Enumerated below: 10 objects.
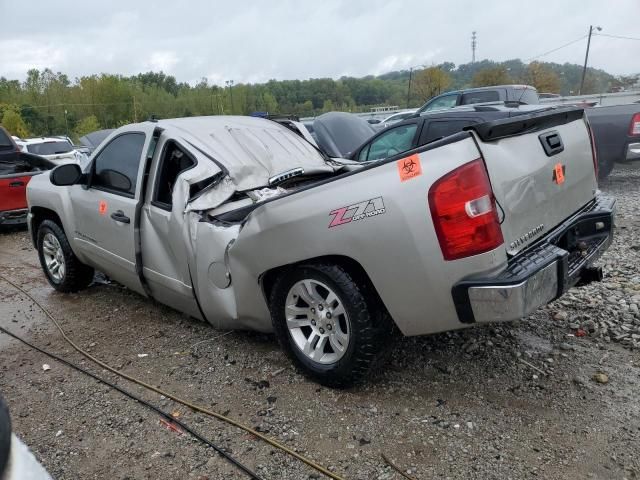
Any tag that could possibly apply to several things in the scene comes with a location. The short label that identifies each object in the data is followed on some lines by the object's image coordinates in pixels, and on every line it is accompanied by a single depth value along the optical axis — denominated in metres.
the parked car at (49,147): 17.23
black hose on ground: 2.54
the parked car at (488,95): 11.84
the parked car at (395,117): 20.62
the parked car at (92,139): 15.04
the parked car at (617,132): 8.67
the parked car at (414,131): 6.90
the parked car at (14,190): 8.20
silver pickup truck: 2.48
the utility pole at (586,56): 52.10
